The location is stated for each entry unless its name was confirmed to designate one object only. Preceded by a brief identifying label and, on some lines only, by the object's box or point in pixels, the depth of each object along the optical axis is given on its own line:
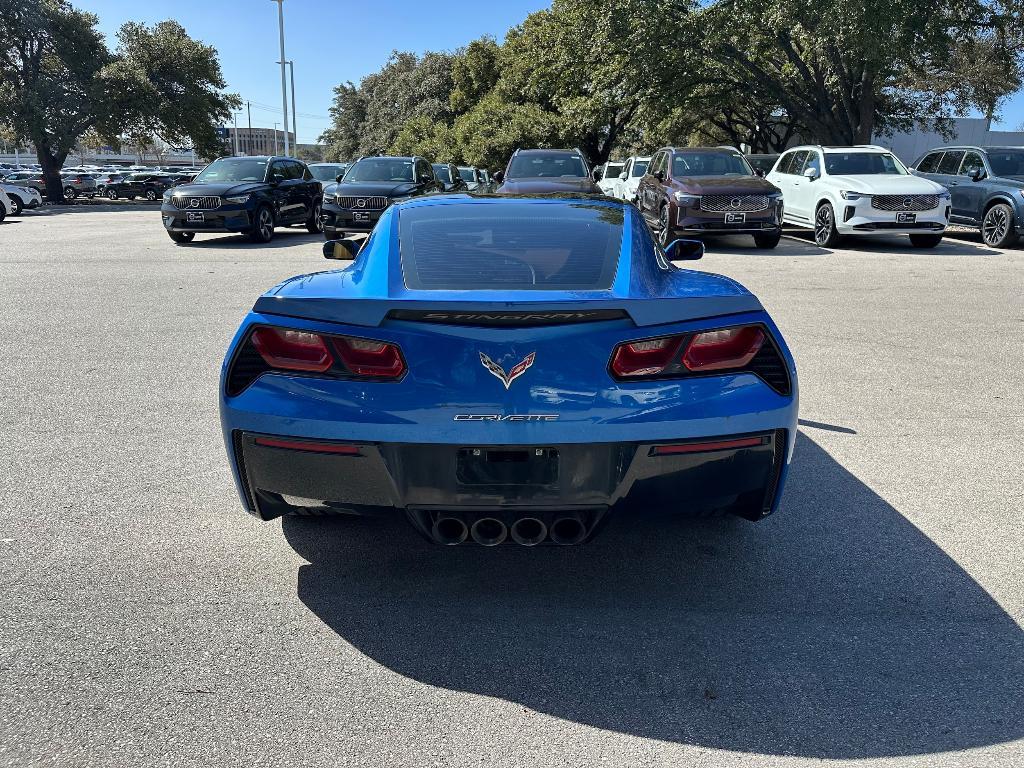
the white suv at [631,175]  21.20
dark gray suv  14.94
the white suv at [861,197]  14.30
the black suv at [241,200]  15.50
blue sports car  2.64
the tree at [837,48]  20.52
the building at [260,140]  189.62
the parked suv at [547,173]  15.45
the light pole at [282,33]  50.53
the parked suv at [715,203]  14.29
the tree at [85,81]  35.12
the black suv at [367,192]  15.53
